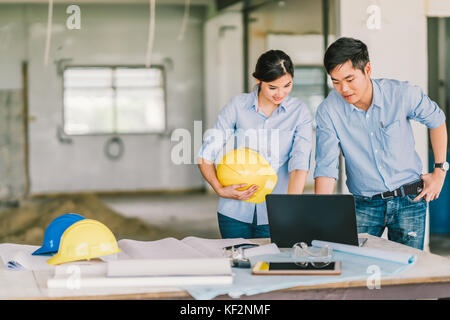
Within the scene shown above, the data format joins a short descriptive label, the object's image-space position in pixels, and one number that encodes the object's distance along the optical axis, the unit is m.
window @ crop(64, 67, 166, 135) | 11.62
